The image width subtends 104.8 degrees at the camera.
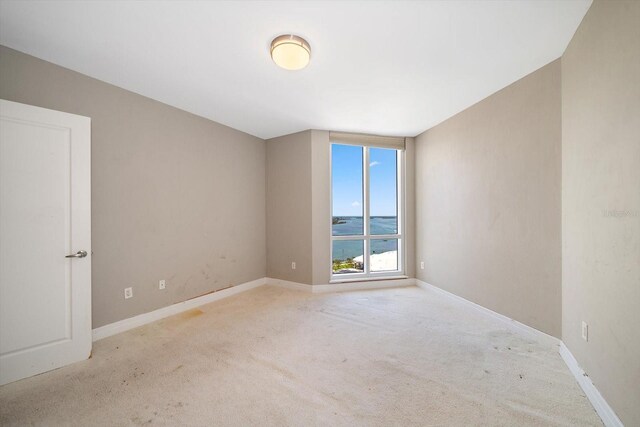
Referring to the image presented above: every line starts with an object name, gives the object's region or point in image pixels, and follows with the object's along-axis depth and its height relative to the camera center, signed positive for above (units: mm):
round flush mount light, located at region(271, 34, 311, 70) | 1831 +1241
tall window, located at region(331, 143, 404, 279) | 4102 +53
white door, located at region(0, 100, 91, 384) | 1778 -208
